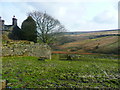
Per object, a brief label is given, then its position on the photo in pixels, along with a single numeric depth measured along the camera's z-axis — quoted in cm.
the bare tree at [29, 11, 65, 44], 3955
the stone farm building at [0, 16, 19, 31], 2649
